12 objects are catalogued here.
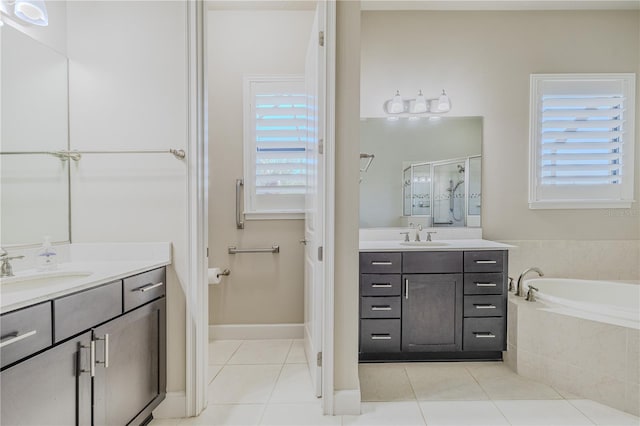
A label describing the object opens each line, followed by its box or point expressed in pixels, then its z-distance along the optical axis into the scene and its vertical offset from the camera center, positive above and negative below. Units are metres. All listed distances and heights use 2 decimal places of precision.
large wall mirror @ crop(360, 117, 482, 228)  3.01 +0.36
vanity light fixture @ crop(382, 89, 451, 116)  2.92 +0.94
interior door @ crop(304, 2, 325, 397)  1.90 +0.07
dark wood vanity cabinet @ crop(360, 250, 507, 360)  2.47 -0.71
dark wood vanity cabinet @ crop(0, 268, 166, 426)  1.04 -0.59
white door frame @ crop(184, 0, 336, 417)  1.78 -0.03
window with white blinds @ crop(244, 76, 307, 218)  2.88 +0.61
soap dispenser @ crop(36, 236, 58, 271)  1.52 -0.23
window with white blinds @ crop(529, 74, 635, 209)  3.01 +0.63
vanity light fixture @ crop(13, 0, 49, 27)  1.46 +0.88
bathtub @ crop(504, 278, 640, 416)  1.89 -0.88
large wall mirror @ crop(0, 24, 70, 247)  1.54 +0.33
